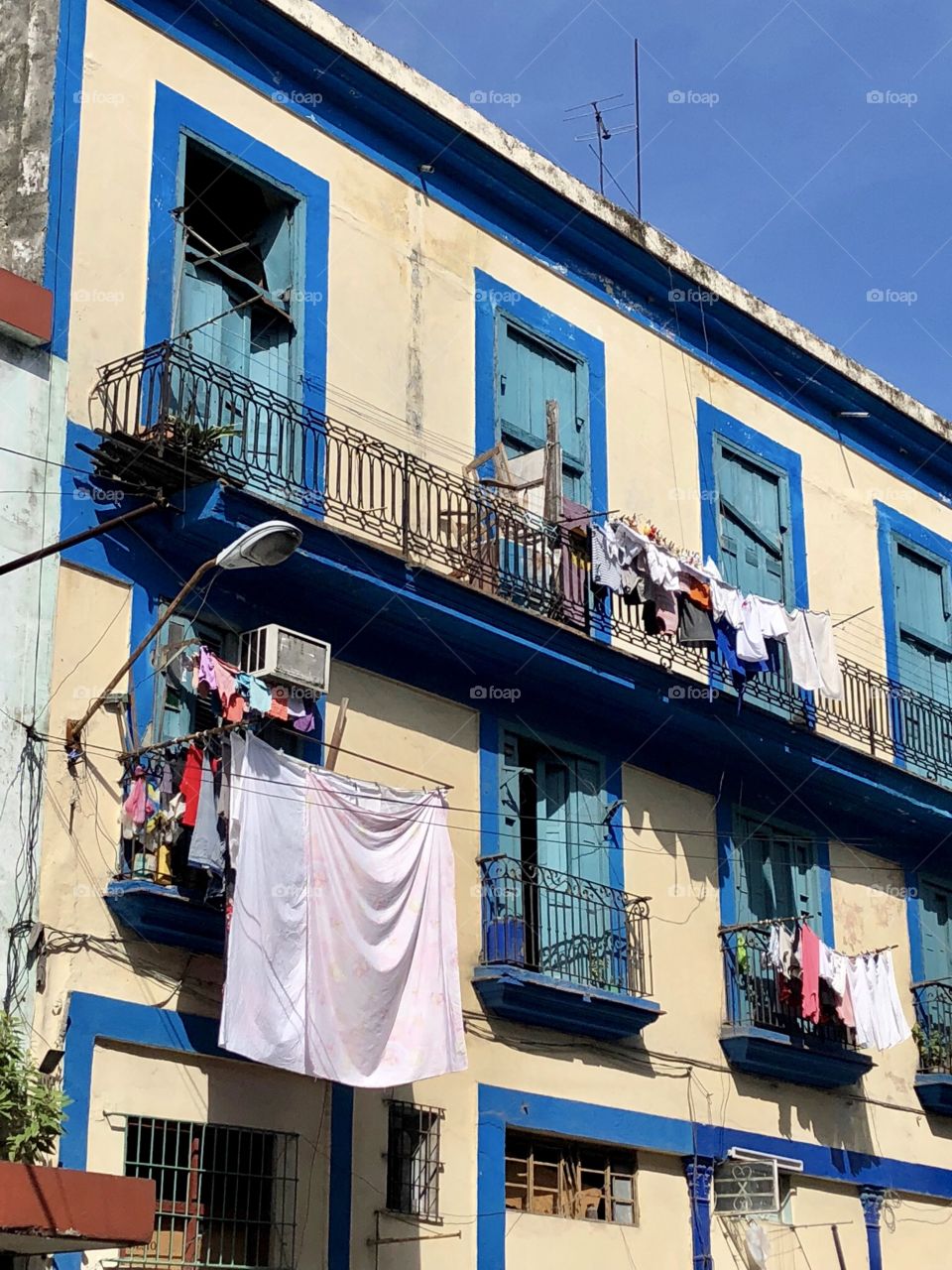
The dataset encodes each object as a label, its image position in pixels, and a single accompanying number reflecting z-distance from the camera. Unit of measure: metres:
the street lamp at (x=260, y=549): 11.92
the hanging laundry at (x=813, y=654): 17.75
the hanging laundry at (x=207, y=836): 12.43
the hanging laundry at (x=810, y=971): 16.72
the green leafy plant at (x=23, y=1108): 10.56
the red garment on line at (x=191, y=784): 12.53
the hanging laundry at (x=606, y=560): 16.03
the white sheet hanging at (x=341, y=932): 12.28
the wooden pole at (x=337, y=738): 14.26
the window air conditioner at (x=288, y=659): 13.33
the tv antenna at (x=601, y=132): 20.47
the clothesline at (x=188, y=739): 12.52
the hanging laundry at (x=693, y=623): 16.72
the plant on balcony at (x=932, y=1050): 18.89
